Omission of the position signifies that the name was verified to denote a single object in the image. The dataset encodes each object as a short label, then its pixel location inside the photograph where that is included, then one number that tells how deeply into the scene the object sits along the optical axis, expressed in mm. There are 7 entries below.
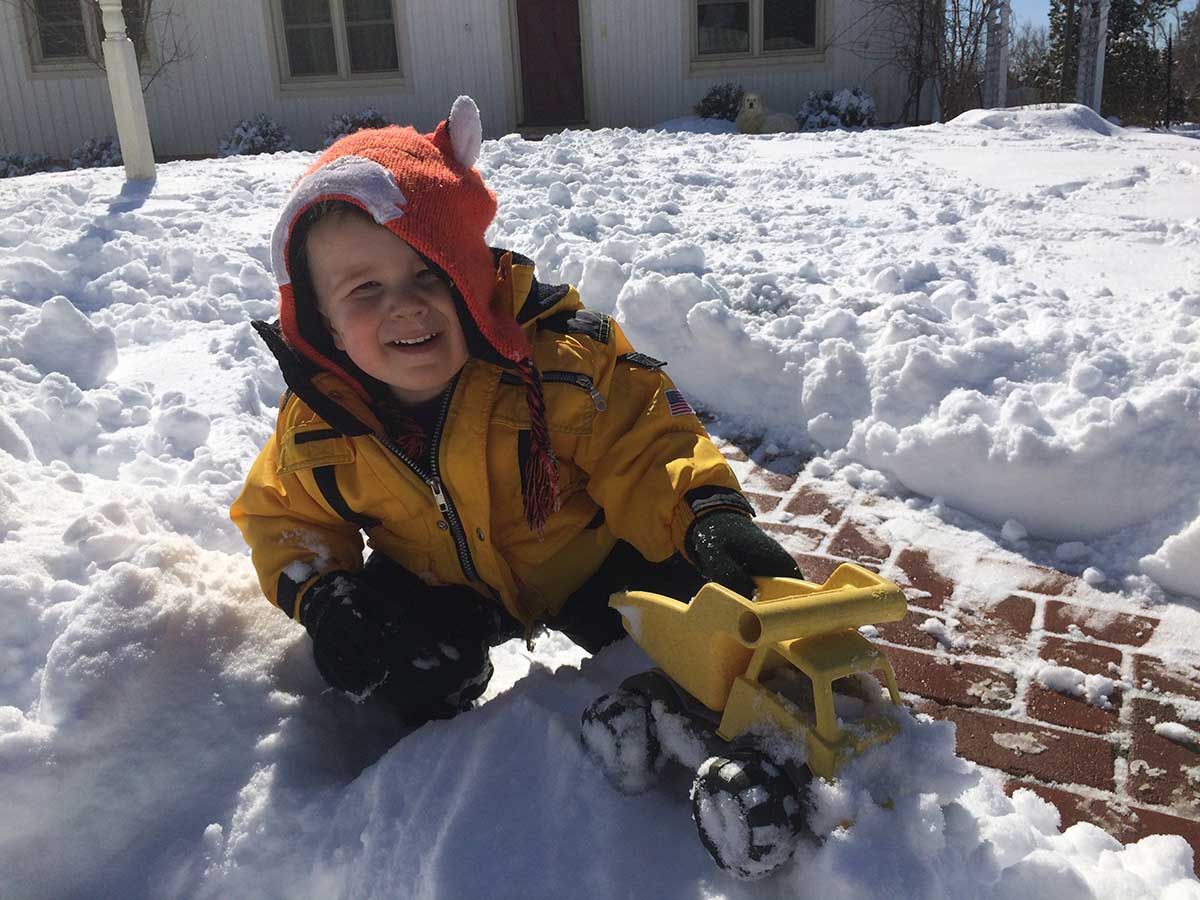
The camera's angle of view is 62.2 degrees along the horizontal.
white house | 13258
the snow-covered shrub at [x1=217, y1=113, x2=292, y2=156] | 12641
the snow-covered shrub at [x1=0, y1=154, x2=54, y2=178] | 12367
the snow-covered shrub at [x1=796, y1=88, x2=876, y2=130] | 12453
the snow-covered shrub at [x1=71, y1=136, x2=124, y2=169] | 12500
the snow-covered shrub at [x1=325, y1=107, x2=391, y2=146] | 12930
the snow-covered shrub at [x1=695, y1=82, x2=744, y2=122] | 12844
